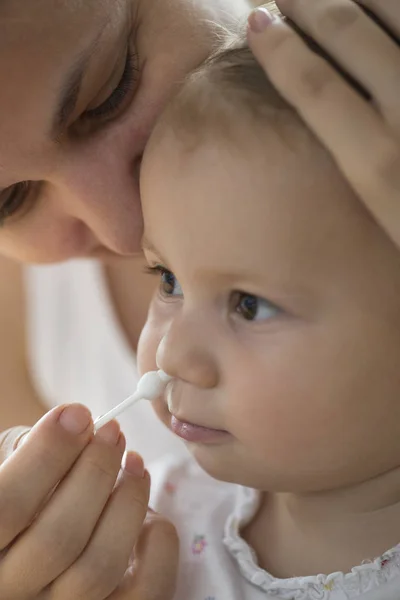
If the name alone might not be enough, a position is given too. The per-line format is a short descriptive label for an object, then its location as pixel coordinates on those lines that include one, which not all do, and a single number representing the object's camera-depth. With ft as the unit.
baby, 1.66
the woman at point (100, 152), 1.63
